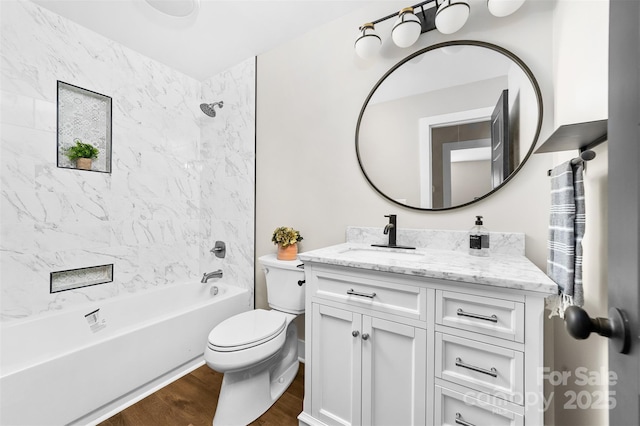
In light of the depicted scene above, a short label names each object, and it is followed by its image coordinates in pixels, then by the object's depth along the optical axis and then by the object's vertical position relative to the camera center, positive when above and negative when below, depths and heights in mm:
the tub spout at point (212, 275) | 2363 -575
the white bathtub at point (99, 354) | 1276 -856
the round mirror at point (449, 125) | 1360 +502
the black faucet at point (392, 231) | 1559 -103
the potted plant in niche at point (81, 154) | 1921 +414
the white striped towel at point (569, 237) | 857 -74
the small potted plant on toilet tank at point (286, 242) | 1917 -213
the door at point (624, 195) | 353 +30
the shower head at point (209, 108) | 2451 +962
